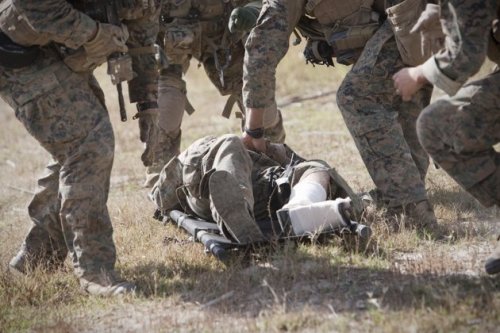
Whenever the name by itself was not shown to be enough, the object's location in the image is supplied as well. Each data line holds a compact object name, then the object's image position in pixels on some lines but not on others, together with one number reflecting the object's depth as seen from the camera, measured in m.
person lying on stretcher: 8.55
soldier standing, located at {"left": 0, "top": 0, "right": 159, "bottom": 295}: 7.91
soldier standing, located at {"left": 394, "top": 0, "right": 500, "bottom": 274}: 6.71
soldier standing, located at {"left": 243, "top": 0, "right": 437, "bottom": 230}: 9.31
